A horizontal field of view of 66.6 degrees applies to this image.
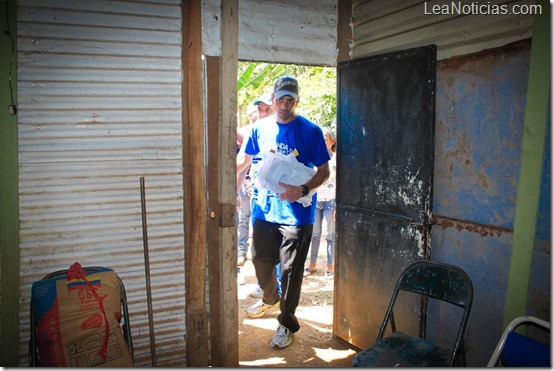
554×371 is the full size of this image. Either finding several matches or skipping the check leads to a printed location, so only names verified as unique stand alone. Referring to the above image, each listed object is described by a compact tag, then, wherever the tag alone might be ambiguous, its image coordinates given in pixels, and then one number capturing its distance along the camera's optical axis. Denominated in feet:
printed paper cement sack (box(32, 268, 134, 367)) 8.89
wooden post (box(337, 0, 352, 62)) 13.25
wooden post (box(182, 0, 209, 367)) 10.77
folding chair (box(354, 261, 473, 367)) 8.86
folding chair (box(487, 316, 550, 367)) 7.38
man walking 13.41
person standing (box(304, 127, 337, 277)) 20.21
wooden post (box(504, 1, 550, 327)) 8.61
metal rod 10.37
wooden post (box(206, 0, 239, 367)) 11.14
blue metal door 11.04
